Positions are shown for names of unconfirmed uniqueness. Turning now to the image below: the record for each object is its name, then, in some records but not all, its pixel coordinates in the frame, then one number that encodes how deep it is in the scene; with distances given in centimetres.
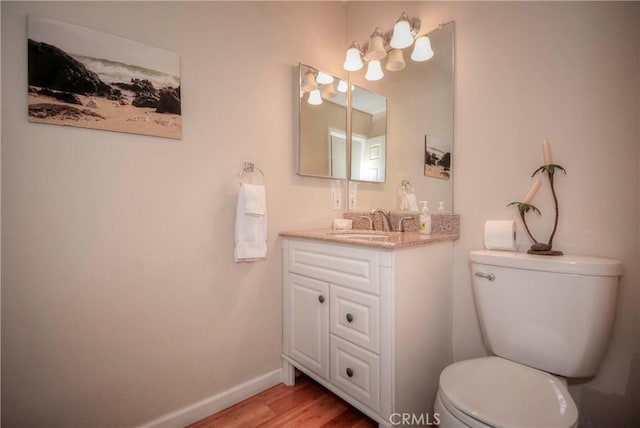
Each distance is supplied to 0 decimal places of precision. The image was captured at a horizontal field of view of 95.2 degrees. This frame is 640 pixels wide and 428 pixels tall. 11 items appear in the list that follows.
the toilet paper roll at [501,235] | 124
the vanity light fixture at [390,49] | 158
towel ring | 157
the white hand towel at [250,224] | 148
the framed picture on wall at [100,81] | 106
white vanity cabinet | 118
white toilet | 86
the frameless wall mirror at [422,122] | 154
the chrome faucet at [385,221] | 183
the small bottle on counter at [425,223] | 155
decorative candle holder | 116
